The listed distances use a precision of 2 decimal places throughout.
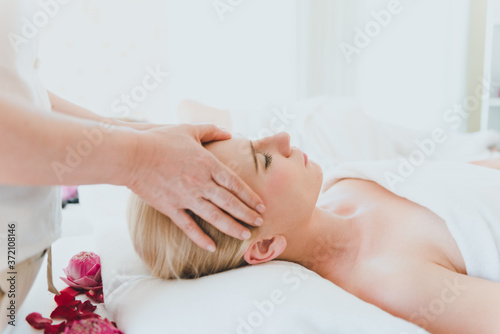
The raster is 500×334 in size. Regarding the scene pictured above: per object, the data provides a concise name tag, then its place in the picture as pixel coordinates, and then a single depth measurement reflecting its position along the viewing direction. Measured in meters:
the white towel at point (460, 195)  1.03
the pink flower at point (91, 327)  0.76
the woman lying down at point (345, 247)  0.90
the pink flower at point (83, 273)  1.05
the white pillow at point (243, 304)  0.74
